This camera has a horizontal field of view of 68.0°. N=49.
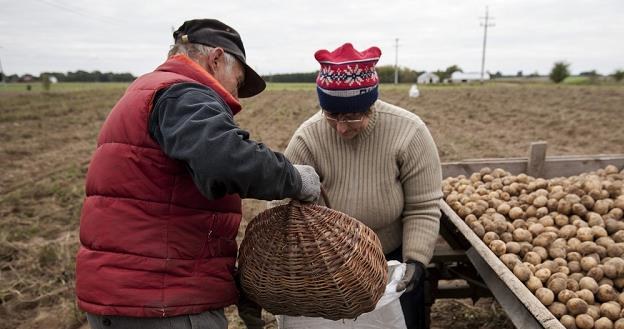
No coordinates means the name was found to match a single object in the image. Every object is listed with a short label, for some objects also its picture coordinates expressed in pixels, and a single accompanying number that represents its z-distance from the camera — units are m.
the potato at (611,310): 2.04
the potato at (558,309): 2.02
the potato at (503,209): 2.85
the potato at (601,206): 2.74
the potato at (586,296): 2.12
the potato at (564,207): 2.77
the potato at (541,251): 2.45
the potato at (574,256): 2.40
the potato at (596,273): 2.26
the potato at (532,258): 2.36
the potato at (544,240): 2.54
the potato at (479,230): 2.58
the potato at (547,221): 2.70
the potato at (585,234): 2.50
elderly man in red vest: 1.28
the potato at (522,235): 2.56
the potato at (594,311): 2.04
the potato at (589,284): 2.19
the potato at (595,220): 2.62
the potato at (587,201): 2.78
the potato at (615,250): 2.39
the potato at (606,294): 2.15
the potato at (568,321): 1.96
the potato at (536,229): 2.63
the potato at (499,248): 2.38
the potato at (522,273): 2.20
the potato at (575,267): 2.35
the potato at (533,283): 2.14
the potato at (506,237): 2.54
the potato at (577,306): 2.02
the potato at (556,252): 2.43
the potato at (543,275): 2.22
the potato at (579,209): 2.74
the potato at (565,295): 2.08
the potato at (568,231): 2.59
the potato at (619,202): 2.73
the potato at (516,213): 2.82
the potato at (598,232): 2.52
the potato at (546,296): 2.06
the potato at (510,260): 2.28
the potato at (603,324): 1.98
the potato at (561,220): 2.71
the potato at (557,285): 2.13
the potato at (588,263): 2.32
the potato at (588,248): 2.41
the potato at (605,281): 2.25
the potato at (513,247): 2.45
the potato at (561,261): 2.37
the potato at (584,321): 1.97
